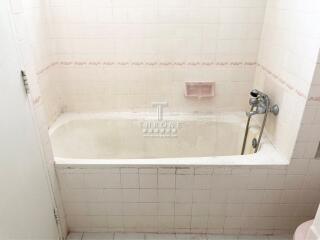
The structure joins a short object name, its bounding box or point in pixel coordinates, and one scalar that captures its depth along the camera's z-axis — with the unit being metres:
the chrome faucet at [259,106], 1.71
